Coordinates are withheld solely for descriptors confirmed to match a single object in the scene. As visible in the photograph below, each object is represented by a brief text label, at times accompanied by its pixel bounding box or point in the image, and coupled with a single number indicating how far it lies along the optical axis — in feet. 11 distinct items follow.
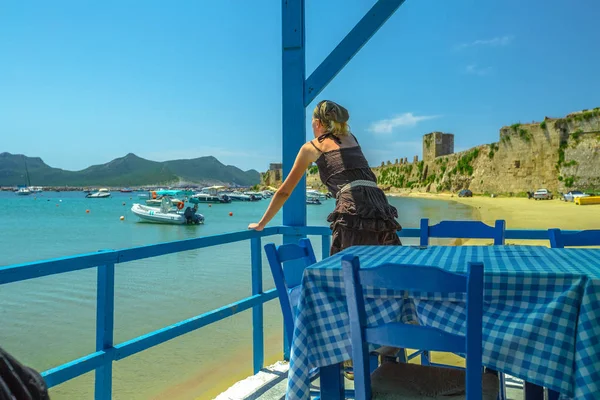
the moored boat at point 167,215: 121.29
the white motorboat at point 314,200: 222.58
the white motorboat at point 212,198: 246.47
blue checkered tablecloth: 3.99
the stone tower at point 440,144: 212.23
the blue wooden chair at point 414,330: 3.90
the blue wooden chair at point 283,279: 5.90
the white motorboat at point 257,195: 293.82
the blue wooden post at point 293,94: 10.52
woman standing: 7.84
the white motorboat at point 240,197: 288.55
